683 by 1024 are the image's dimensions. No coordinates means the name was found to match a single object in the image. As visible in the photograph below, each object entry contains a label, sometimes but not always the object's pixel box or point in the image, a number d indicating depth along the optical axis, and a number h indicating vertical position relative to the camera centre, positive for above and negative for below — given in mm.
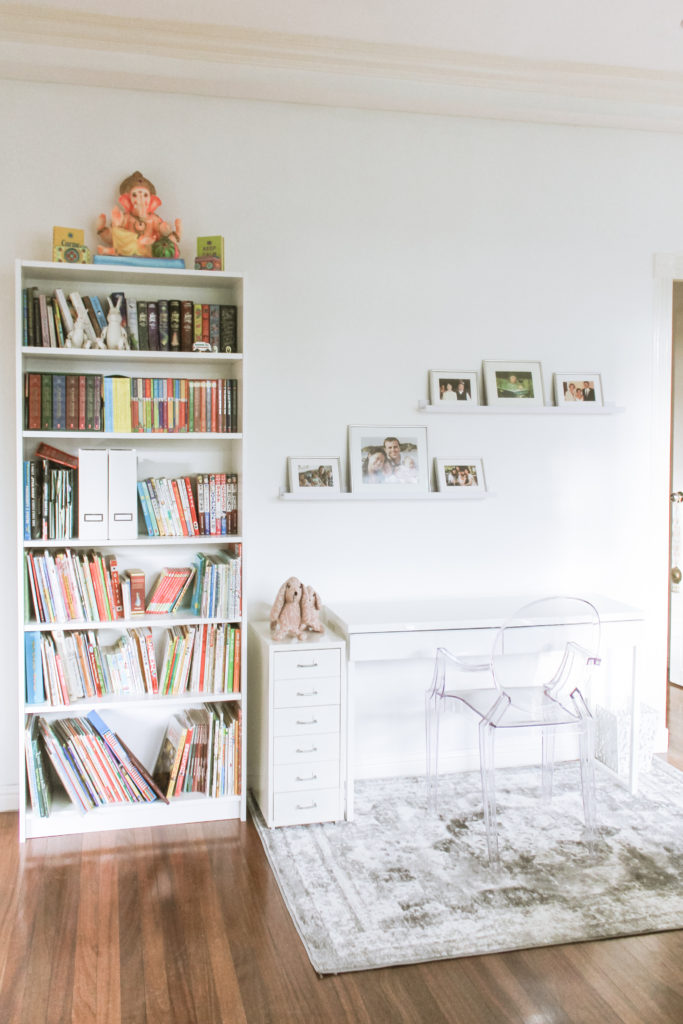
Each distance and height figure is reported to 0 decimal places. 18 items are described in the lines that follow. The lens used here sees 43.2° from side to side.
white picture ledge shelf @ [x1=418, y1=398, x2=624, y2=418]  3566 +325
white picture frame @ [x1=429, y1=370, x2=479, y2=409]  3564 +411
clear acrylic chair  2922 -735
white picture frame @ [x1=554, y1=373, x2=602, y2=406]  3707 +426
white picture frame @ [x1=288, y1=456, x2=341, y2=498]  3442 +44
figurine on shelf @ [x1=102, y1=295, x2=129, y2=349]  3048 +540
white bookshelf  3006 +68
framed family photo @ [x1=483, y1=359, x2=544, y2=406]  3621 +441
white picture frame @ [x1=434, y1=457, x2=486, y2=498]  3596 +39
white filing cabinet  3078 -882
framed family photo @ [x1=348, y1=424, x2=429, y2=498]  3510 +102
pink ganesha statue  3094 +939
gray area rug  2395 -1234
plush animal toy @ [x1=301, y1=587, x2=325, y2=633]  3172 -462
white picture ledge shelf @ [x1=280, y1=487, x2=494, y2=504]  3422 -44
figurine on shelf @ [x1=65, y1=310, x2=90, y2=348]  2994 +520
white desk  3141 -534
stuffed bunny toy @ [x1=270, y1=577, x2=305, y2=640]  3141 -461
